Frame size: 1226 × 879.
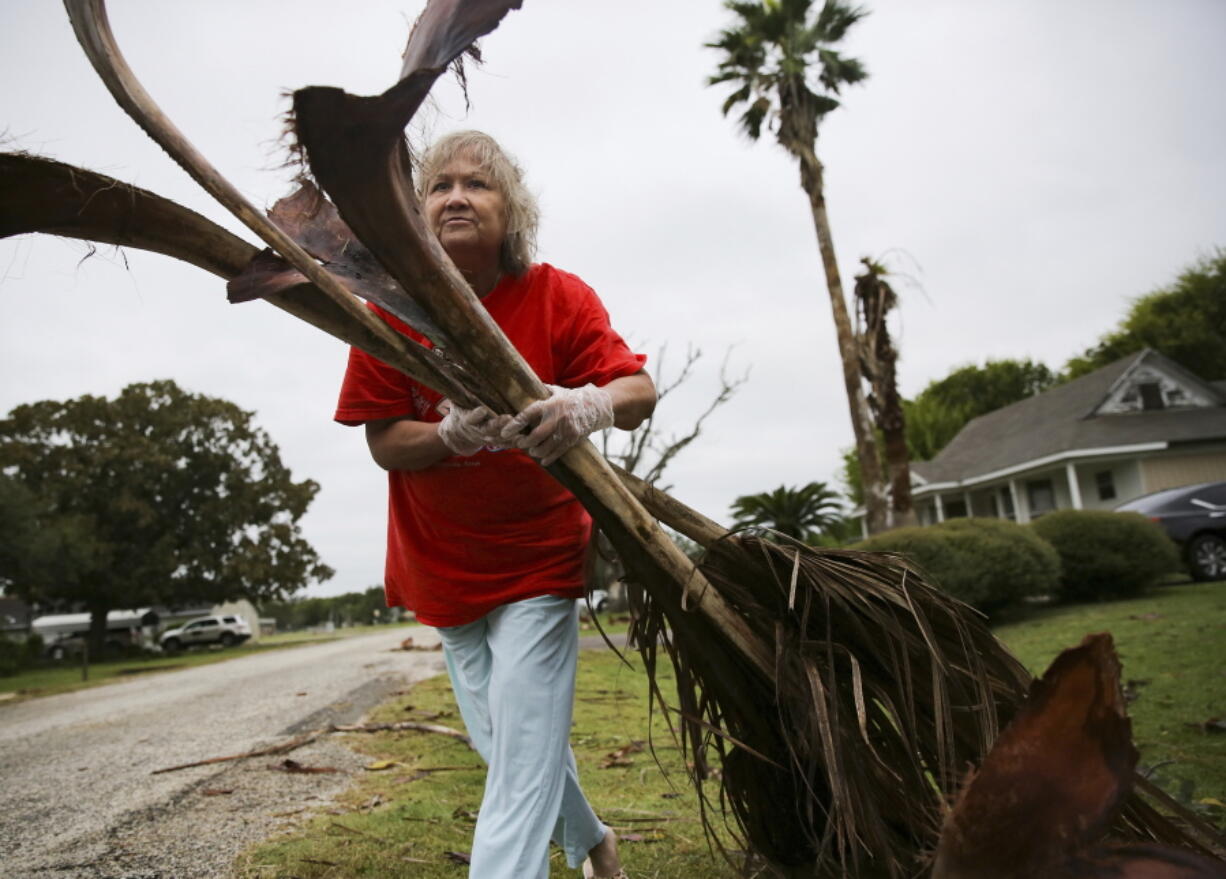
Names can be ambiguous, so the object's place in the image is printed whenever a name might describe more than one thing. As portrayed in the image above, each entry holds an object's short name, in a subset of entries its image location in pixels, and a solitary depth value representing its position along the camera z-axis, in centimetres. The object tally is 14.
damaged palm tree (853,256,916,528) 1473
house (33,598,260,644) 4741
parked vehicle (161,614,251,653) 3684
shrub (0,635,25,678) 2328
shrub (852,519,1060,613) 1009
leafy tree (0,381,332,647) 2845
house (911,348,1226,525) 2402
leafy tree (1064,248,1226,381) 3744
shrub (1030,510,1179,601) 1141
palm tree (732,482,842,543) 2369
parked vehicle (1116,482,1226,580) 1302
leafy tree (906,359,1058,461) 5050
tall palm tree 1564
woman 205
